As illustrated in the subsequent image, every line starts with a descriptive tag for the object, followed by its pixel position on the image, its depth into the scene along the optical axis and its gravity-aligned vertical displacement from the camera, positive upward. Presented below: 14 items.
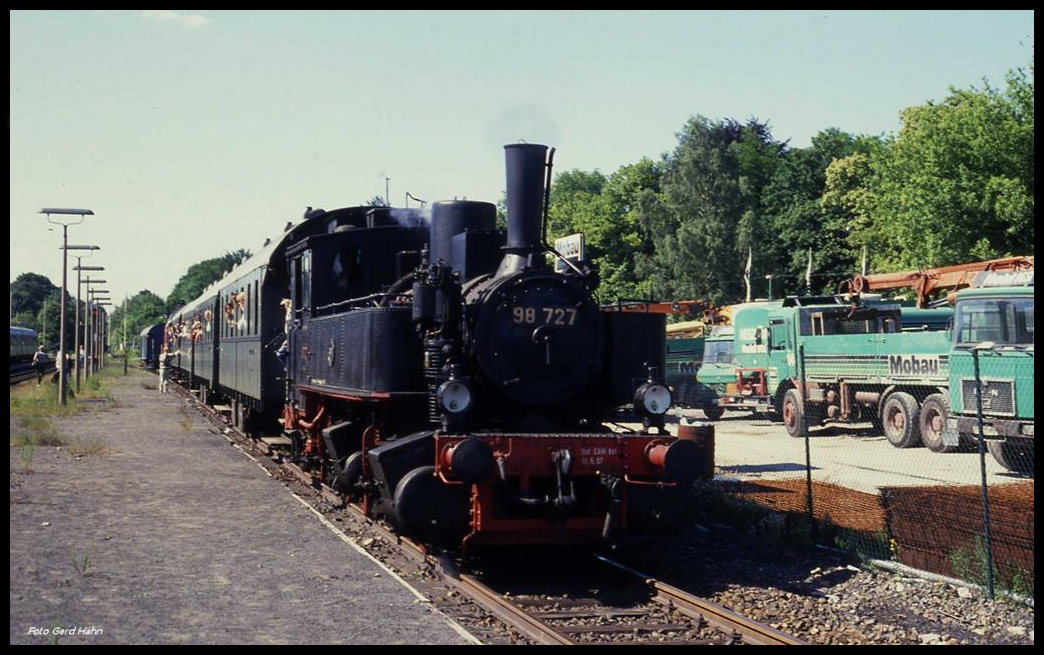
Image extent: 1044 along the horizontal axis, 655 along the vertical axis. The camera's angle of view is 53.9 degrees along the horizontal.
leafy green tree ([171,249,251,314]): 125.21 +9.97
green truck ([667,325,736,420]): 25.45 -0.55
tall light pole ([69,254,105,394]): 36.98 +2.94
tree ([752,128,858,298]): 50.91 +6.29
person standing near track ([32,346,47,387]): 41.88 -0.24
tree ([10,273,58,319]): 105.19 +6.54
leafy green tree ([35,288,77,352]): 90.38 +3.32
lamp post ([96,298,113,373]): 60.49 +1.93
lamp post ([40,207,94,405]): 25.58 +3.52
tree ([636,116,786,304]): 53.06 +6.81
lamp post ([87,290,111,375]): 49.16 +0.94
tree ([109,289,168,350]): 98.43 +4.19
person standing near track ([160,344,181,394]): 35.38 -0.28
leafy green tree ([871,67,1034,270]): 31.56 +5.12
